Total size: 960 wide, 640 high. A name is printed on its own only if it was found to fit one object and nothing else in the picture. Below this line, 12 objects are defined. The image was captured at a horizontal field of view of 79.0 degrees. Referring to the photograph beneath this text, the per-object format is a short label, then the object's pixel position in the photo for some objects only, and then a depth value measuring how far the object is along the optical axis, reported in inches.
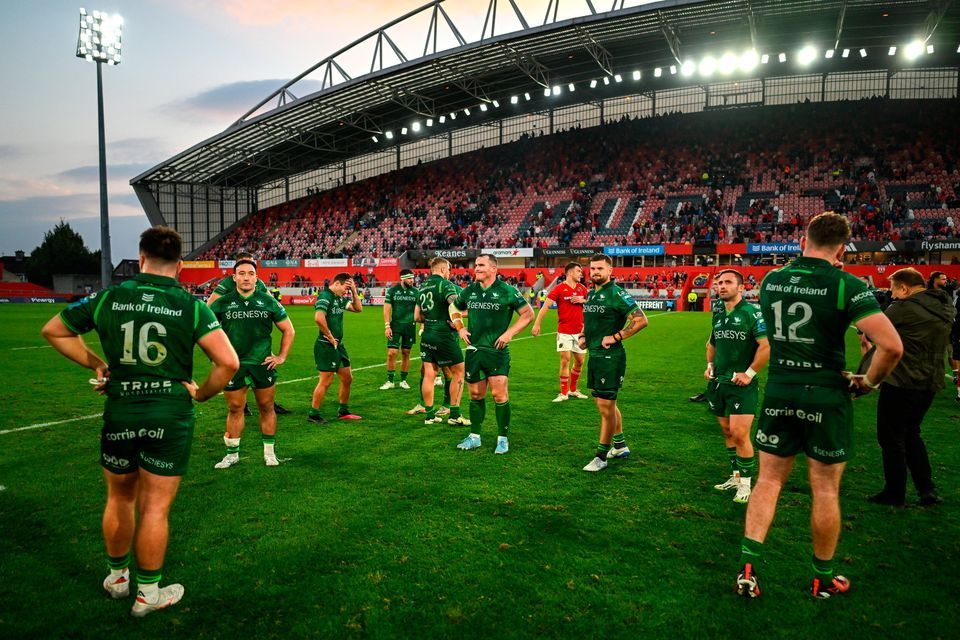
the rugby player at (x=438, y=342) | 326.3
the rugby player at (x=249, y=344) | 251.0
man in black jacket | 203.5
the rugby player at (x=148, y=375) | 133.4
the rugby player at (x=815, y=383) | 139.5
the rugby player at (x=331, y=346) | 333.7
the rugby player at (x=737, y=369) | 214.4
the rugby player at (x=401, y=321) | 431.2
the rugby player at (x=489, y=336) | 274.7
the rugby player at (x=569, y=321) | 408.2
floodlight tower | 1113.4
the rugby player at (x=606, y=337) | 240.7
